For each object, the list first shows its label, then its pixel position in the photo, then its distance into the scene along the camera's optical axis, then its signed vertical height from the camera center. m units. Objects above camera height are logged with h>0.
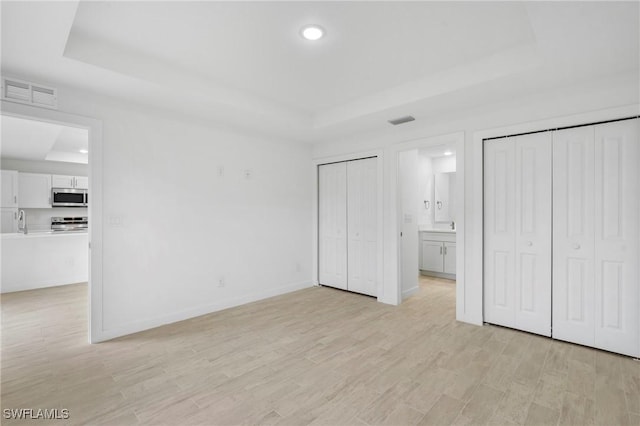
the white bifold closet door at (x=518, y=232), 3.23 -0.25
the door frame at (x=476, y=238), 3.60 -0.34
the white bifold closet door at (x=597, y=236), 2.79 -0.26
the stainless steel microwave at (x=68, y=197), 7.15 +0.32
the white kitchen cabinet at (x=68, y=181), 7.20 +0.70
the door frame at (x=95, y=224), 3.15 -0.14
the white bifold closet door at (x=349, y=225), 4.83 -0.26
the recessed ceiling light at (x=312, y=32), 2.38 +1.42
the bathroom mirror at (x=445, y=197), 6.84 +0.28
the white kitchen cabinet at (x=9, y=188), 6.59 +0.49
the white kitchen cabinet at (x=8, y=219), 6.67 -0.18
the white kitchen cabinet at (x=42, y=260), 5.20 -0.89
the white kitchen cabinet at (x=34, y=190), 6.89 +0.47
